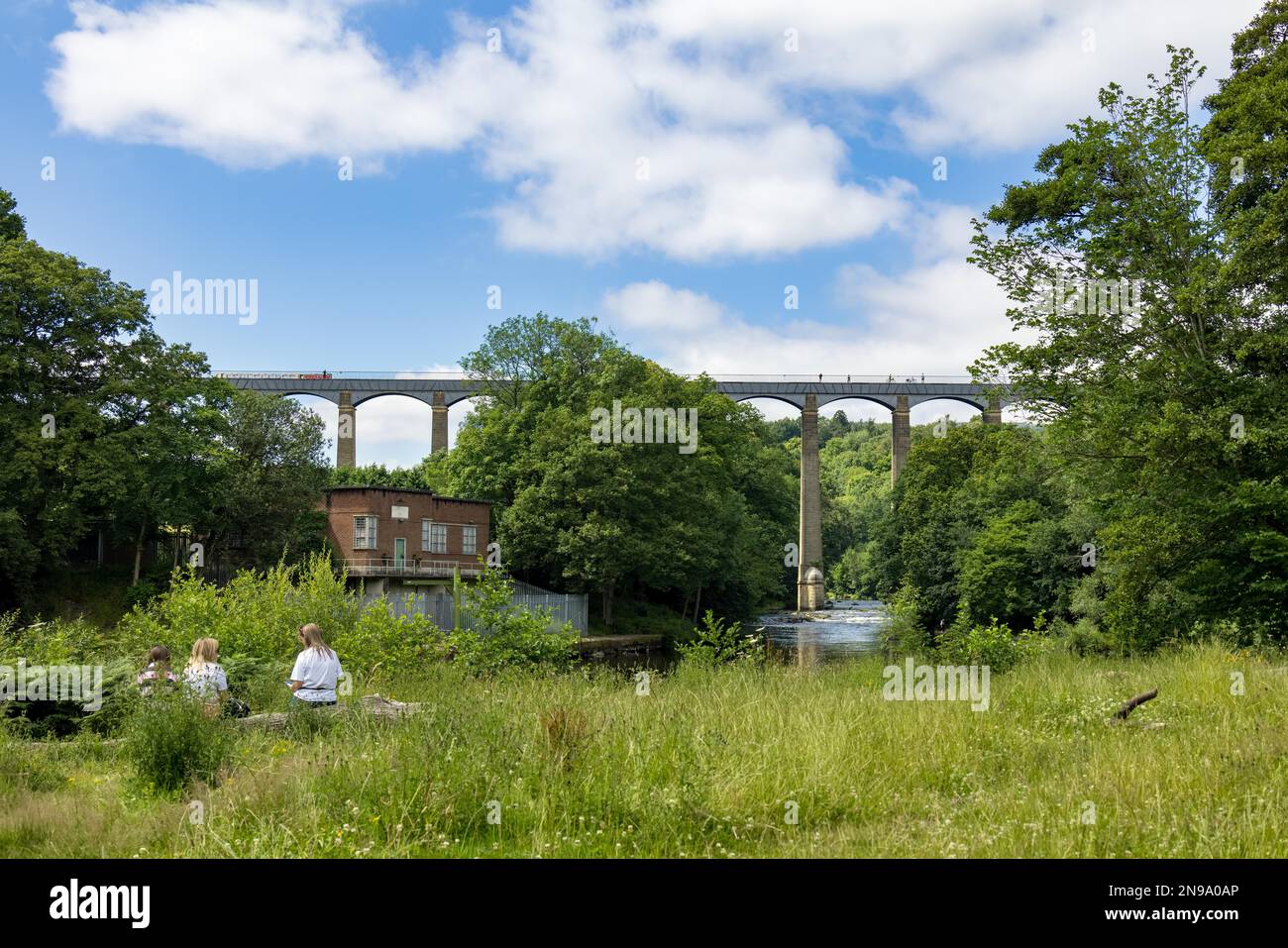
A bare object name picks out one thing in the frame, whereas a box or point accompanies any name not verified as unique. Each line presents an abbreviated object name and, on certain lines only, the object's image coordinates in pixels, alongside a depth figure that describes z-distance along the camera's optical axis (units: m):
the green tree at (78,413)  32.56
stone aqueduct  76.50
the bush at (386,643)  14.71
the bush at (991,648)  14.93
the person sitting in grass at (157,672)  10.07
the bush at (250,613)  15.52
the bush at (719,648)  13.44
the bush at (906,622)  18.47
